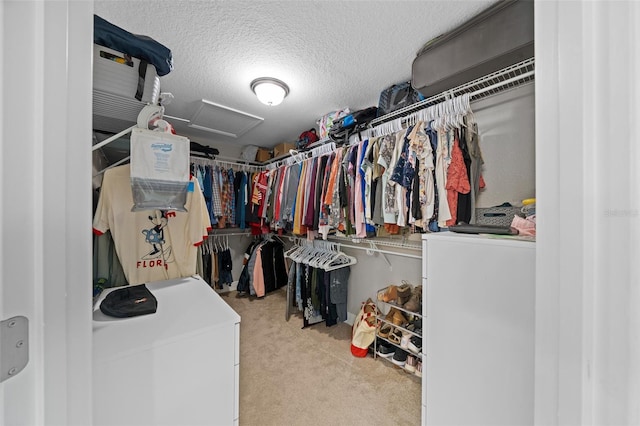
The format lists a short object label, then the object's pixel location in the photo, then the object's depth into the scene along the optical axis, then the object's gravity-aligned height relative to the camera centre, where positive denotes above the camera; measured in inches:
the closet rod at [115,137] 36.0 +11.7
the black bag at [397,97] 71.6 +36.5
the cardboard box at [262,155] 139.9 +34.3
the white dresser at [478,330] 32.0 -18.4
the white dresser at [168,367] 25.2 -18.4
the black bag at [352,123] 81.1 +31.6
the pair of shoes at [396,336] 70.7 -38.4
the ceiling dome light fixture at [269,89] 73.2 +39.3
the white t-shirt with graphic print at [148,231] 43.9 -3.8
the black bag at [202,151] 113.3 +30.8
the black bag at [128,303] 32.5 -13.3
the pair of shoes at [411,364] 65.4 -42.7
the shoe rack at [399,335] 65.6 -37.4
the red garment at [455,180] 56.0 +7.8
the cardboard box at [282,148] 127.5 +35.6
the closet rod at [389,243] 74.7 -10.5
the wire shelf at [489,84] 49.4 +31.0
